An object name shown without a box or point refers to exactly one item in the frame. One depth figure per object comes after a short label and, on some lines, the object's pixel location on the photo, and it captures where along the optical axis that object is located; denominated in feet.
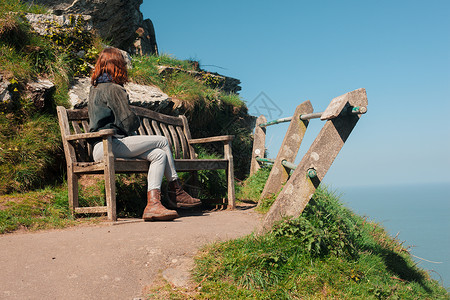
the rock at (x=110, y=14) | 26.50
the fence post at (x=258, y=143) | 20.83
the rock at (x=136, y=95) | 18.97
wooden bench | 13.25
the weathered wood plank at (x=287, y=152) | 16.53
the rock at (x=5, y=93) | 16.69
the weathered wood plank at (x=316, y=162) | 10.70
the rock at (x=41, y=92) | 17.58
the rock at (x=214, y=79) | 26.33
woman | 13.91
